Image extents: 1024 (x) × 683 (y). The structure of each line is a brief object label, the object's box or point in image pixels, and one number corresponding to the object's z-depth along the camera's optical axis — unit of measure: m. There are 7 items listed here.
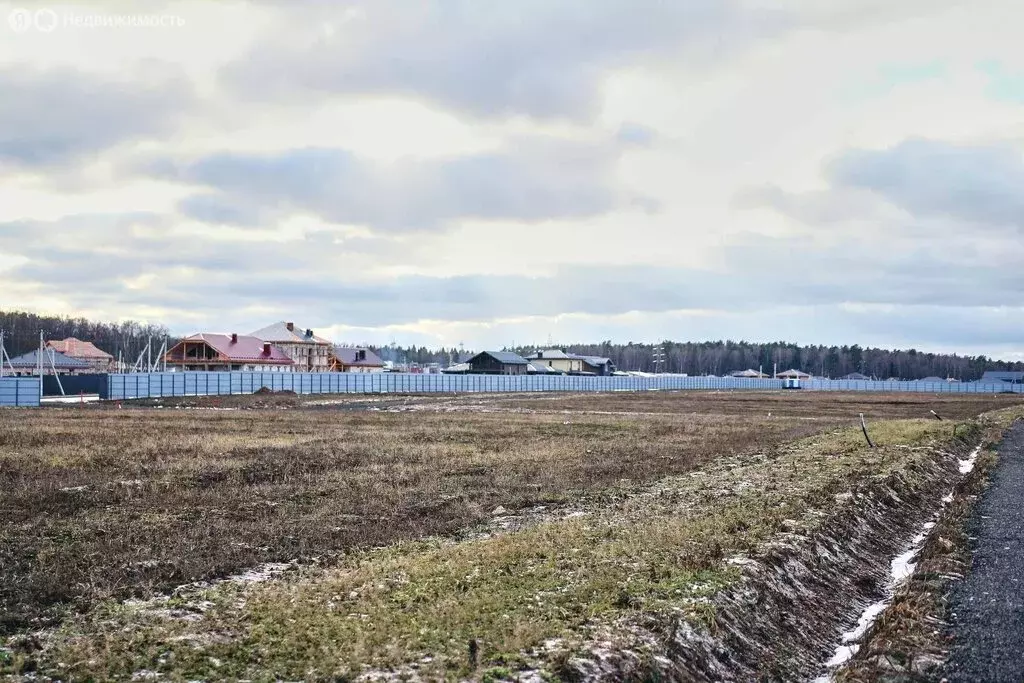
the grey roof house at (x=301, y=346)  150.62
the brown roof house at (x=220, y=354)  128.62
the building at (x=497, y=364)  166.12
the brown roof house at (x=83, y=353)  158.00
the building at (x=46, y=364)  125.12
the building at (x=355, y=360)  161.04
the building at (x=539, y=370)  178.00
